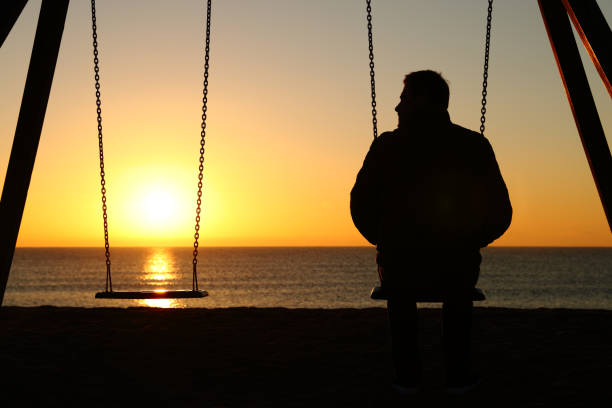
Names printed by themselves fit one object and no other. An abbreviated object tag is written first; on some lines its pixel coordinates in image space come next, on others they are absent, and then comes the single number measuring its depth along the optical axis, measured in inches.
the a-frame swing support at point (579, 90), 222.4
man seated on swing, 159.8
